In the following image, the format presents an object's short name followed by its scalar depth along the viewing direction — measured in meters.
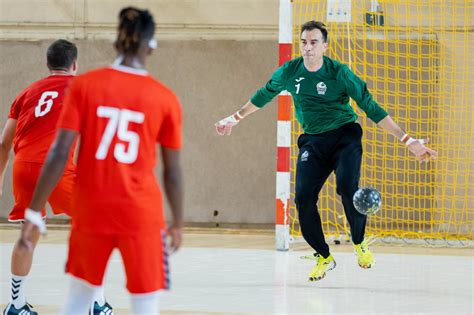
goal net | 23.84
